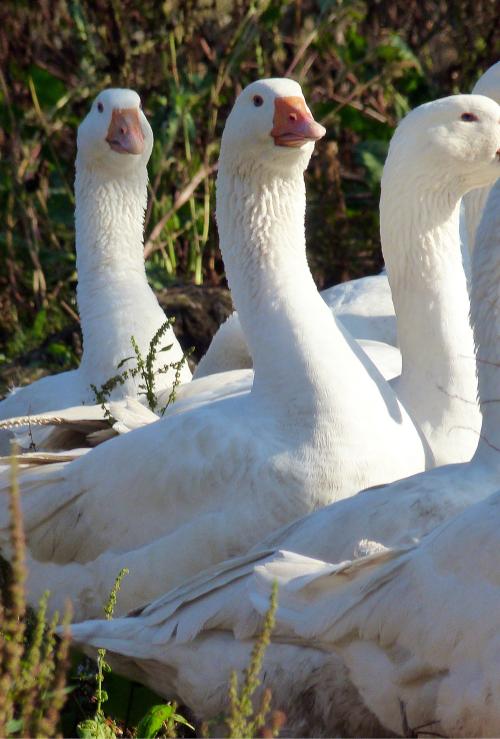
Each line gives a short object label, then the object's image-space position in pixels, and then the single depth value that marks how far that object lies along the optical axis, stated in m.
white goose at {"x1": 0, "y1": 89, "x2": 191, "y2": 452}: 14.01
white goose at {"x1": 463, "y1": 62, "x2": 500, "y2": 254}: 14.57
